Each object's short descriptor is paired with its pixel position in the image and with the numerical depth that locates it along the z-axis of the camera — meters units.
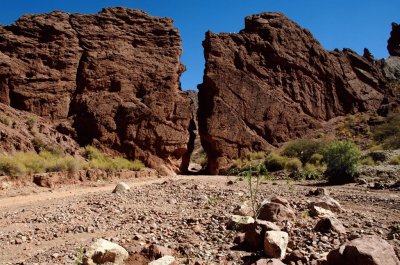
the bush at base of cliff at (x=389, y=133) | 26.66
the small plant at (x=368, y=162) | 21.42
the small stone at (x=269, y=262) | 5.20
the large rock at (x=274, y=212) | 7.55
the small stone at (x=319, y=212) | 8.23
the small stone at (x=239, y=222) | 7.28
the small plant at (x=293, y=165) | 23.56
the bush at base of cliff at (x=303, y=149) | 27.24
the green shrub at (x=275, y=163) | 24.62
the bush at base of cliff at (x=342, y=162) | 17.55
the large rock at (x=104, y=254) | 5.67
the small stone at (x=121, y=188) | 12.99
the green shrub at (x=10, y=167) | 15.06
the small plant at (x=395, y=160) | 20.32
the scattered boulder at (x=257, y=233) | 6.38
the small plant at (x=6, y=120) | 21.07
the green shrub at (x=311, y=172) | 20.16
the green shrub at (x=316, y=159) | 24.67
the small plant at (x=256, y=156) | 29.16
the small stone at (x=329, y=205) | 8.88
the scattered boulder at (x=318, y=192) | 12.36
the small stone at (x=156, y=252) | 5.97
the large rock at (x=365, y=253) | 4.76
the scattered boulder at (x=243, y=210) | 8.39
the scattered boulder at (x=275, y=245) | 5.83
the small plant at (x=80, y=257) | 5.56
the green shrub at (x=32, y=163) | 16.17
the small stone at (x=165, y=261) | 5.45
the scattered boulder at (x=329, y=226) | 6.84
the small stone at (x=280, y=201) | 8.83
